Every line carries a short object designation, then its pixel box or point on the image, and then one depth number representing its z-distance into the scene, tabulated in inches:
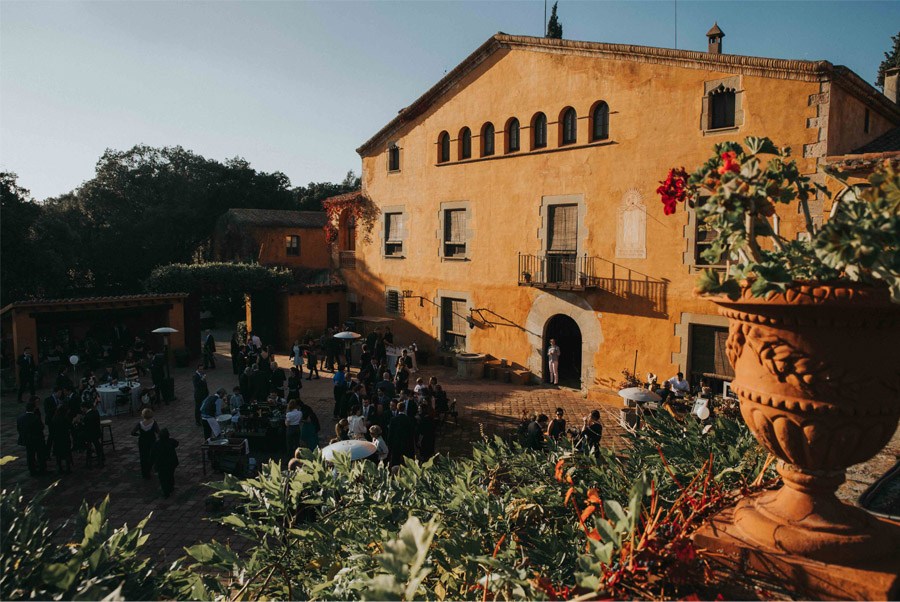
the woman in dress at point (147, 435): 417.7
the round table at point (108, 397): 603.2
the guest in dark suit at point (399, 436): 411.2
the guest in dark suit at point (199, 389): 537.8
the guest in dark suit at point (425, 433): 446.3
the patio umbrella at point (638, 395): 491.2
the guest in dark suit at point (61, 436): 436.5
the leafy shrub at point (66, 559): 94.9
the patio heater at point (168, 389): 652.1
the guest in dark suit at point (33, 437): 429.2
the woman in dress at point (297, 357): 748.6
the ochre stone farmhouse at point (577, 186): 550.0
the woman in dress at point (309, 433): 431.5
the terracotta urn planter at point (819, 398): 92.0
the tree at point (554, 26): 961.9
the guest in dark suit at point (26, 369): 679.7
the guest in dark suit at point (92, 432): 453.7
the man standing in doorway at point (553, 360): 713.0
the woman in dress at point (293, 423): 435.5
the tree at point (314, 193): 1910.7
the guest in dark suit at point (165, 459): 394.0
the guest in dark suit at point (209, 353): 836.0
